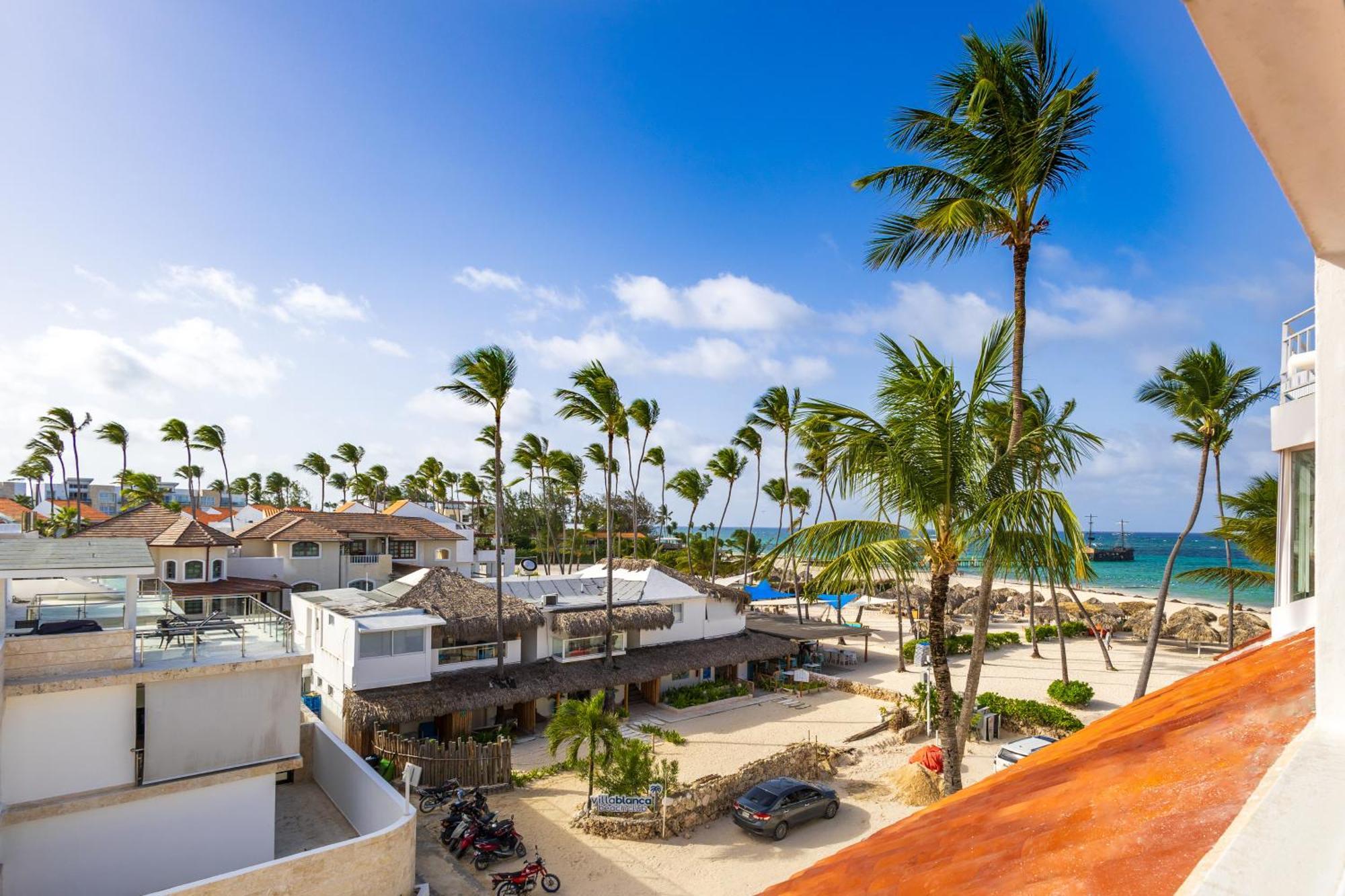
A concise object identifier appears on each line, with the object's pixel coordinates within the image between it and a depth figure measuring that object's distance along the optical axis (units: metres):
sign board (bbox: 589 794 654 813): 16.97
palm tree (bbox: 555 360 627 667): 27.81
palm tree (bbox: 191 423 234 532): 60.97
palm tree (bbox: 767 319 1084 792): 10.21
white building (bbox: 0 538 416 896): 11.32
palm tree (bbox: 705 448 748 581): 52.78
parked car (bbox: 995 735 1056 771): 19.26
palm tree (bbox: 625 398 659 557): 35.04
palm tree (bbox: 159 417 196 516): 58.94
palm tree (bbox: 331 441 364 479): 83.31
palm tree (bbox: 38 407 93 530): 50.34
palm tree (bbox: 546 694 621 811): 17.59
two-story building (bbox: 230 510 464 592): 37.47
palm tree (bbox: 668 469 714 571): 54.16
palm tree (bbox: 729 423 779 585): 50.59
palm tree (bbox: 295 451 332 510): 80.81
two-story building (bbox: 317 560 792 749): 21.55
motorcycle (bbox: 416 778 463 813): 17.81
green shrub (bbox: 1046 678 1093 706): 26.84
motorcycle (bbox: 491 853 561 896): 13.71
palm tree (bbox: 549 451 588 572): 41.81
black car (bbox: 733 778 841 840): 16.36
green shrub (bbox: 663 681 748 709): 27.73
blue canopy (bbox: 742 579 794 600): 46.79
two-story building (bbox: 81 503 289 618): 31.19
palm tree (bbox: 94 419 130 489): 56.81
